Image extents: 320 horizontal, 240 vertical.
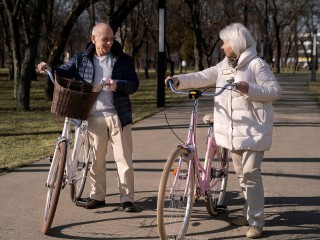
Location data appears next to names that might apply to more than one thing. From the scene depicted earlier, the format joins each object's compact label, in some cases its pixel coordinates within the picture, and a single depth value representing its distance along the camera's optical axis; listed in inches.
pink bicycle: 172.7
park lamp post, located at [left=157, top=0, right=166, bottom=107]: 660.1
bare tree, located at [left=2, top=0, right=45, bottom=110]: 672.4
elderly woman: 188.4
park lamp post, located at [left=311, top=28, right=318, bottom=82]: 1463.7
